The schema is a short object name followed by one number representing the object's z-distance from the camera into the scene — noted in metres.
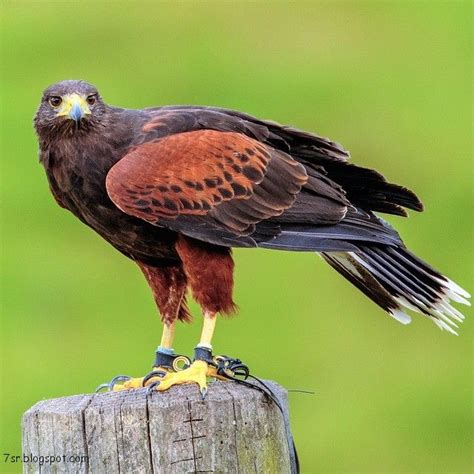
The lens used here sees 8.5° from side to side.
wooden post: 14.05
